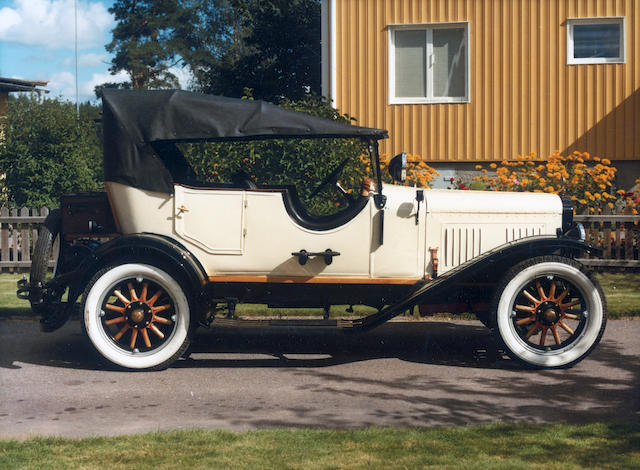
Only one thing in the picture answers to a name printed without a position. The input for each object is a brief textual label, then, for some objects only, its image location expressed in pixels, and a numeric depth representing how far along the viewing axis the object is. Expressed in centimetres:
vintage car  667
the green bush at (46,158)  1686
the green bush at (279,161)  1054
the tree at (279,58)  2823
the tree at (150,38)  4394
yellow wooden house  1577
